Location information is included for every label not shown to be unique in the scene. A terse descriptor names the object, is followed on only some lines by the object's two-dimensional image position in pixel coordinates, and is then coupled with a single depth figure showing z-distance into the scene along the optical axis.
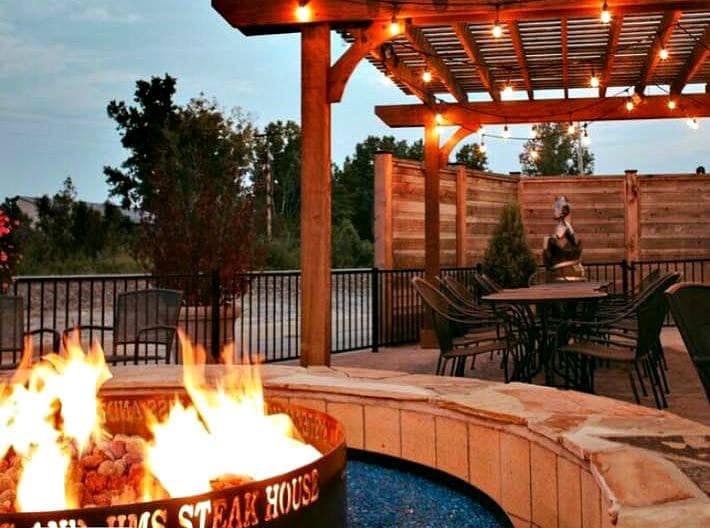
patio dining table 4.52
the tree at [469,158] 25.09
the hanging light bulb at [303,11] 4.63
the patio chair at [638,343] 3.99
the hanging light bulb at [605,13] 4.56
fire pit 1.42
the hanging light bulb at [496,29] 4.81
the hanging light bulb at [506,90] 7.43
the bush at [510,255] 8.99
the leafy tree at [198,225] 6.52
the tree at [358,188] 24.23
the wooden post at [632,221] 10.79
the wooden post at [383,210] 8.57
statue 6.39
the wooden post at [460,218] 9.76
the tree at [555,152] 28.56
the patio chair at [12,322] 4.16
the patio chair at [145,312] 4.55
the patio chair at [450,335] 4.55
